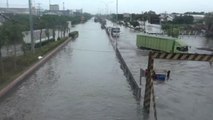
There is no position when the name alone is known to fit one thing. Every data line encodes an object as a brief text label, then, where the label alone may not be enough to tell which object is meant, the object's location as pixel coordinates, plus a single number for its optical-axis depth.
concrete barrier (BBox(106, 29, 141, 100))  17.88
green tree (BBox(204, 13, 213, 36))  72.32
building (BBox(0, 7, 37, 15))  156.98
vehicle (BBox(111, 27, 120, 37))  62.66
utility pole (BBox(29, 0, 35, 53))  29.42
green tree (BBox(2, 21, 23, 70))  23.65
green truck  37.47
